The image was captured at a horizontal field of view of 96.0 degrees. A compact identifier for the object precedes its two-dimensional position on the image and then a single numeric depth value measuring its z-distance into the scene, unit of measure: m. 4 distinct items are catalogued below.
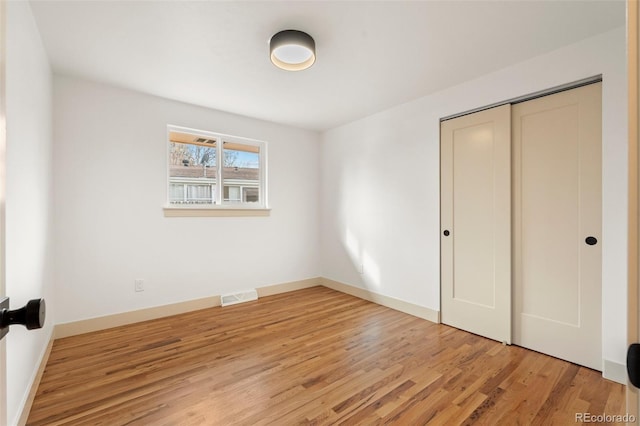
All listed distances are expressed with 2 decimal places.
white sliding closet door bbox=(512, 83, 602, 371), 2.21
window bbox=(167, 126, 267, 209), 3.52
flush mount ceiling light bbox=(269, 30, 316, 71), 2.08
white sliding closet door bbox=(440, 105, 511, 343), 2.66
